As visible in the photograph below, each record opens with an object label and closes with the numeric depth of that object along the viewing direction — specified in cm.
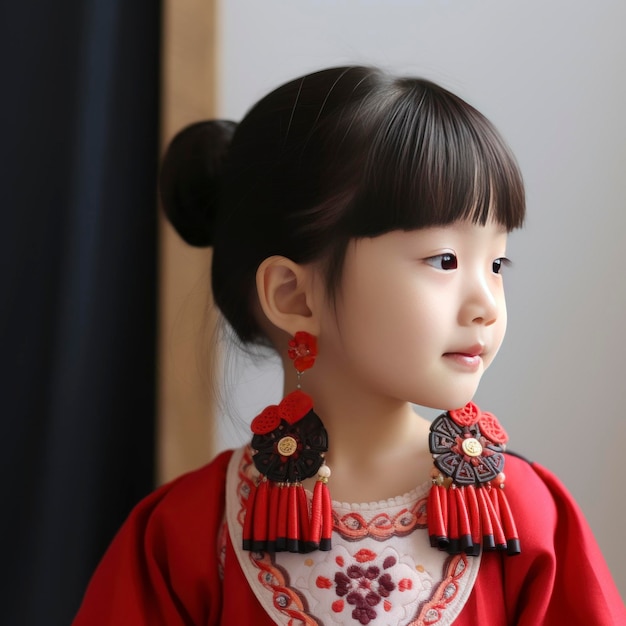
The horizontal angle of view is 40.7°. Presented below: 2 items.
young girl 88
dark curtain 135
